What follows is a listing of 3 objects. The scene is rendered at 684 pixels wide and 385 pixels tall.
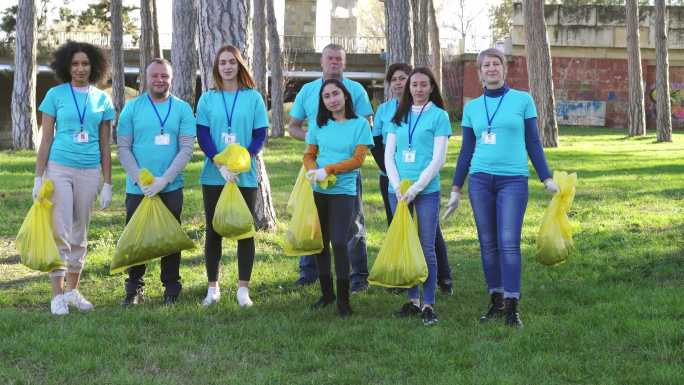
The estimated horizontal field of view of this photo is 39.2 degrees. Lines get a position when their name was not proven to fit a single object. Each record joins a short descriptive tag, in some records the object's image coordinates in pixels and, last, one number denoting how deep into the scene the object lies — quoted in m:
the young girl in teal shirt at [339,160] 6.10
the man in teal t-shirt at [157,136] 6.25
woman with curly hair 6.05
